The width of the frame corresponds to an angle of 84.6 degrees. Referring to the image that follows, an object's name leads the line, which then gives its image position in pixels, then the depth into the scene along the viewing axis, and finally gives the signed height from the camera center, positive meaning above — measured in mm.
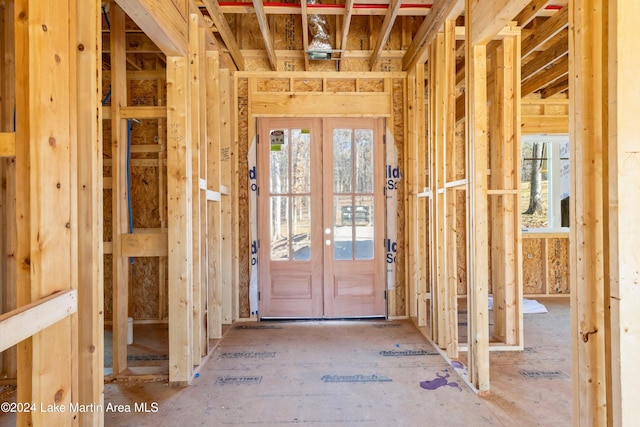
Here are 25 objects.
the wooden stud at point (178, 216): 2697 -14
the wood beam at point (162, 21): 2051 +1227
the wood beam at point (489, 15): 2115 +1261
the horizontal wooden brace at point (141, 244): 2783 -234
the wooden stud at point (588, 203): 1507 +33
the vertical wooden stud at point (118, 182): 2754 +259
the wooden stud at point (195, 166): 2840 +395
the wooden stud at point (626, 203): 1385 +28
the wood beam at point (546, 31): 3376 +1860
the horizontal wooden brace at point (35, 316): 1084 -348
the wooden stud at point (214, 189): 3596 +253
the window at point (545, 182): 5773 +499
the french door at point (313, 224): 4363 -137
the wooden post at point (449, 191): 3076 +185
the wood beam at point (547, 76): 4207 +1706
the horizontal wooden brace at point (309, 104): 4348 +1348
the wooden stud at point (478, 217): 2559 -41
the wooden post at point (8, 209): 2811 +55
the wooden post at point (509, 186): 3350 +243
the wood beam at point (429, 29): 2961 +1755
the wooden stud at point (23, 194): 1280 +80
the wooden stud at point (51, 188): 1285 +105
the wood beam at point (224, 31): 3155 +1836
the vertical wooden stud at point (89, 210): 1559 +23
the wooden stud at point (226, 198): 4031 +185
